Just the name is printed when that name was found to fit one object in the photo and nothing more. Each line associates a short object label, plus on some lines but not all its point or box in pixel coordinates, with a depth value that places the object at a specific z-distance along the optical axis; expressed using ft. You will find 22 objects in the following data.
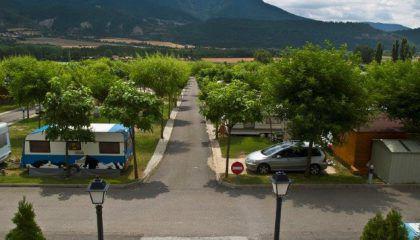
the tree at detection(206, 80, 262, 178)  68.39
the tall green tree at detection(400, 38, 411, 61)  286.25
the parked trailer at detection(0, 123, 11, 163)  76.07
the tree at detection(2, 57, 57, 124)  98.12
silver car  73.72
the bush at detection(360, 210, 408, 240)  33.58
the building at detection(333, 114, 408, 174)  74.64
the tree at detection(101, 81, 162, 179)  66.07
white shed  68.39
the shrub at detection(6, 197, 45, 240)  34.12
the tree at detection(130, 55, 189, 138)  116.47
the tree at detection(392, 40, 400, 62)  305.47
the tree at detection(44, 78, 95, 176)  66.64
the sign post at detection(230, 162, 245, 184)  68.08
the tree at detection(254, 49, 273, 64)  498.28
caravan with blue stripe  72.18
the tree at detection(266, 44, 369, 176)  64.39
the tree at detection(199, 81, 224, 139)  69.55
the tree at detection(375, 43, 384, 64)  317.95
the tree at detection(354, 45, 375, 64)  442.09
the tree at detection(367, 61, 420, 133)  70.90
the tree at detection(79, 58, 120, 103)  115.03
